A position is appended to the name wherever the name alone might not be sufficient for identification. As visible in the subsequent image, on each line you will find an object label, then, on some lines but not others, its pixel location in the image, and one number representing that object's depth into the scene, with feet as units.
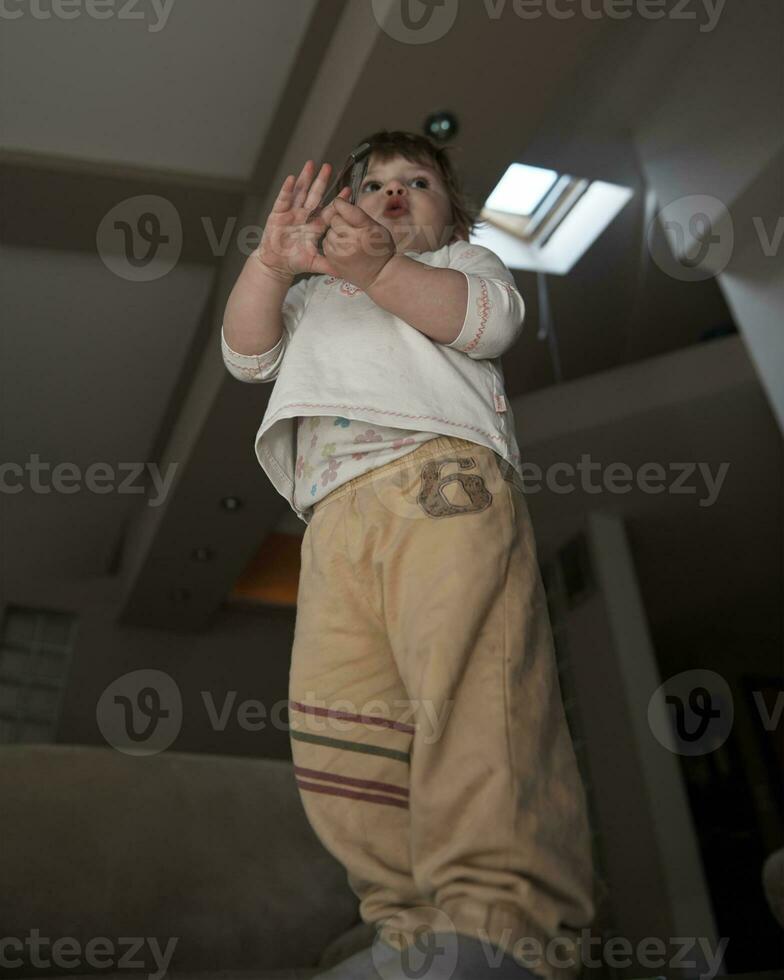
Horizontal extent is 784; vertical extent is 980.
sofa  3.36
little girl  2.18
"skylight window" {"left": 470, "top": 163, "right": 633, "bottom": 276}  10.19
